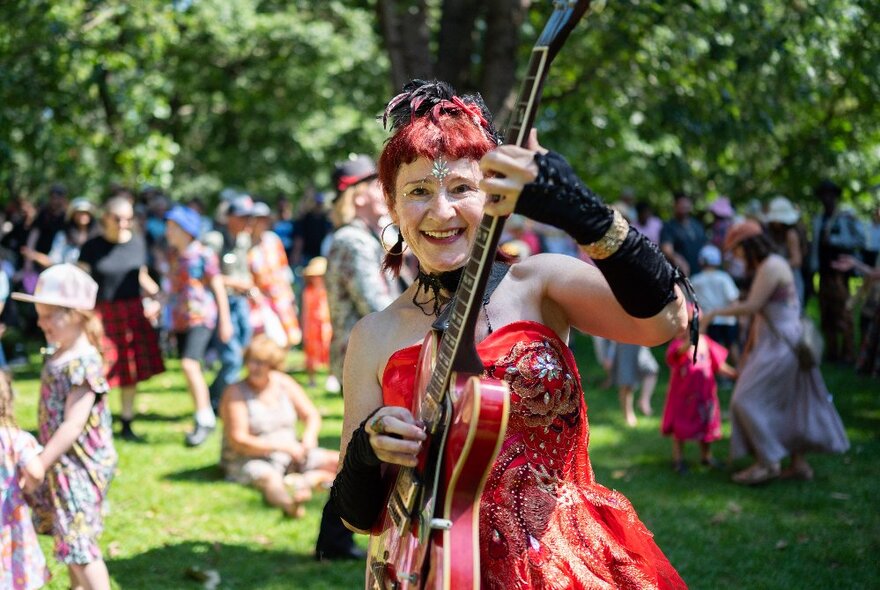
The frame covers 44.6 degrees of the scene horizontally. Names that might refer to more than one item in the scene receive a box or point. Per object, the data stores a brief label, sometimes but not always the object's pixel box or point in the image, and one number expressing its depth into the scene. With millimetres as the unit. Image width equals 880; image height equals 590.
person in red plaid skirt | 9172
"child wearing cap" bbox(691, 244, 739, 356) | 10586
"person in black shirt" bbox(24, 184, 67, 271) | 14930
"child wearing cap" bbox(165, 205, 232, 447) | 9055
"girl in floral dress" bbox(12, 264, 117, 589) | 4844
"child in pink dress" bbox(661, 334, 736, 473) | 7836
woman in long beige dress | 7488
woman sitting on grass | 7324
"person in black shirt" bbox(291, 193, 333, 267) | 15617
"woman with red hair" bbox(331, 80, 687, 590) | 2336
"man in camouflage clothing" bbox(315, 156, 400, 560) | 5801
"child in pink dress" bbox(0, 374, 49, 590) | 4492
